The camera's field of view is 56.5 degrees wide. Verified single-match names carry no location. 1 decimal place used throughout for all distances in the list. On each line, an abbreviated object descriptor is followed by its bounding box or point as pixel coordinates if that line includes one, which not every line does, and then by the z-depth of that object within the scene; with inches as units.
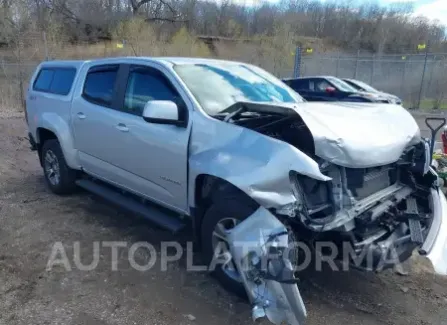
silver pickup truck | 110.1
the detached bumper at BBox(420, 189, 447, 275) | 121.4
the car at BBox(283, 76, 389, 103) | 548.4
